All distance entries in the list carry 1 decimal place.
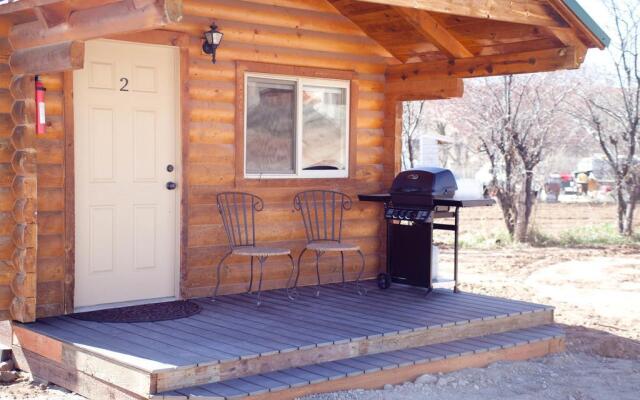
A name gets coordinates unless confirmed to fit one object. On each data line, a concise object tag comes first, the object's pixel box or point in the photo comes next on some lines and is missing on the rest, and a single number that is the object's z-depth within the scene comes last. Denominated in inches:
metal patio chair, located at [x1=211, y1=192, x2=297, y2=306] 264.7
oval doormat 235.0
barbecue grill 283.4
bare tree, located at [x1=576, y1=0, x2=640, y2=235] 518.6
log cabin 203.2
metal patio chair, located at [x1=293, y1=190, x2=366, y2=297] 295.7
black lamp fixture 259.6
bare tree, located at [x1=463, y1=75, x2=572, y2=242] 521.7
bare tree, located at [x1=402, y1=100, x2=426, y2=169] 554.6
